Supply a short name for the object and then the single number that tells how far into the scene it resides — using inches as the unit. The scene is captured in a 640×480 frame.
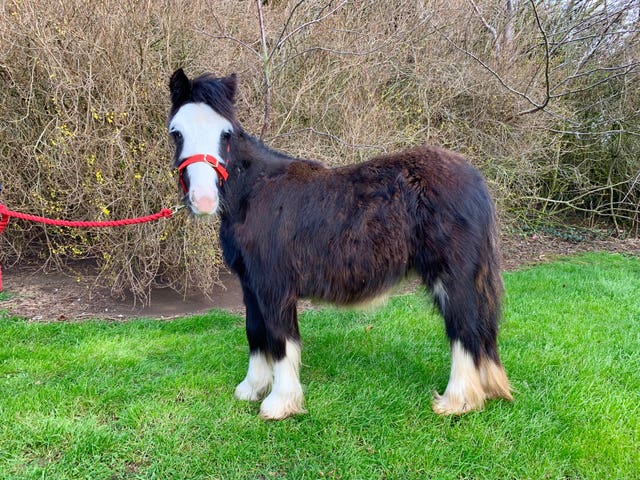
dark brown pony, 103.9
